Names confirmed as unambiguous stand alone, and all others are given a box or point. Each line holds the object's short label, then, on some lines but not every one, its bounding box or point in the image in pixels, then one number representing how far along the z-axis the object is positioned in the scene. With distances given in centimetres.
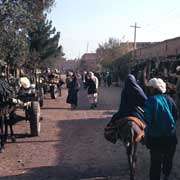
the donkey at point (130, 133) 606
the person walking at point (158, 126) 537
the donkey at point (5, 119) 827
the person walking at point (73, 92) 1631
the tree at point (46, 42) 3295
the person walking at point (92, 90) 1621
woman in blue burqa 620
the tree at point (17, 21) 1395
